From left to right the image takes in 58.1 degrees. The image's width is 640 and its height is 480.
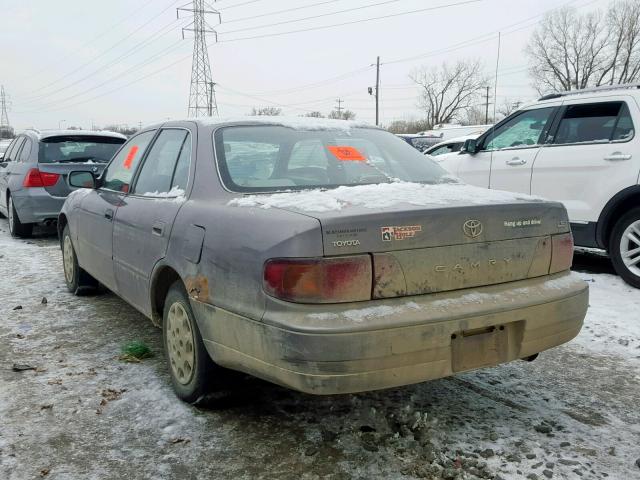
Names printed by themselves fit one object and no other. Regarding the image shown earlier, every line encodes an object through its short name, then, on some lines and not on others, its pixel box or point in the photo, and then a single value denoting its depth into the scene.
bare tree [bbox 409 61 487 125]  73.06
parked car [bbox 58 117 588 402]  2.32
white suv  5.46
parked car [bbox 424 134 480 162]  11.38
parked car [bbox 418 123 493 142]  20.76
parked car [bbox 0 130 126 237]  8.20
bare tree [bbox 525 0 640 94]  47.00
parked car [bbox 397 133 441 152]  19.20
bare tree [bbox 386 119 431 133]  60.41
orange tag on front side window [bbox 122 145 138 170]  4.27
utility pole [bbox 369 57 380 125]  46.74
